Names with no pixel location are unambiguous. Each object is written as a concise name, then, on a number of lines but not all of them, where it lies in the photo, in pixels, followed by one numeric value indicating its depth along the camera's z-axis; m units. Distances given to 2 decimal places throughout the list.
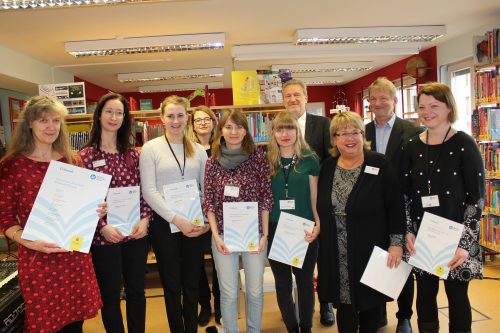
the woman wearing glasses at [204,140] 3.25
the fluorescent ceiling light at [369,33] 5.89
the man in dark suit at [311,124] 2.95
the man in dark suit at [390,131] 2.77
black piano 2.33
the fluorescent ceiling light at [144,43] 5.84
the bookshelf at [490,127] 4.53
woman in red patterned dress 1.87
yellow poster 4.18
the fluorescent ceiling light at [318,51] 6.95
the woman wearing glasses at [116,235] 2.19
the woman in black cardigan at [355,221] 2.13
